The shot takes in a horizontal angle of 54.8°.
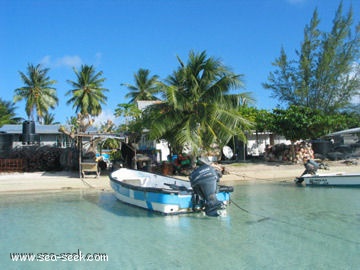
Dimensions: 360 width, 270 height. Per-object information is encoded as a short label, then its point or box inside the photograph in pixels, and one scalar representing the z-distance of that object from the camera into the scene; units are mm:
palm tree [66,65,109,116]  41188
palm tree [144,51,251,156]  16766
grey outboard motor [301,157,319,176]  16469
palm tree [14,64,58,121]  40531
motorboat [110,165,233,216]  8898
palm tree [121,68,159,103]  46406
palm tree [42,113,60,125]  52500
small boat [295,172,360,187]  14867
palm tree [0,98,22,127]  37300
